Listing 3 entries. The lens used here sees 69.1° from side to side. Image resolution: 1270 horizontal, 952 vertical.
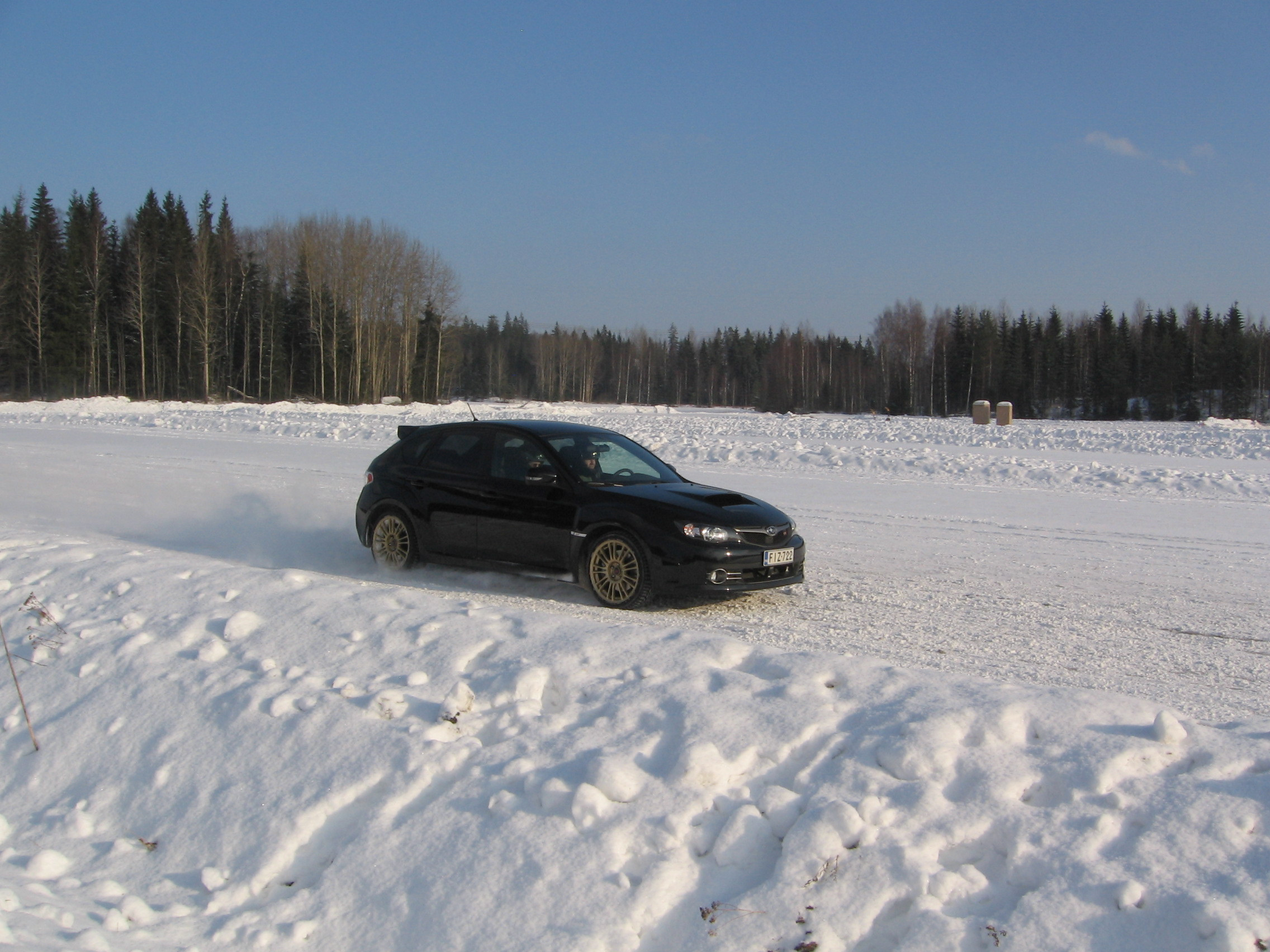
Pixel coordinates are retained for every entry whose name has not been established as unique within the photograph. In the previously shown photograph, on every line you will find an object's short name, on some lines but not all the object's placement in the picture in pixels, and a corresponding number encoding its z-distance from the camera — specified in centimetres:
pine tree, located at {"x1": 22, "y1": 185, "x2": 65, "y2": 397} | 5950
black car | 708
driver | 780
